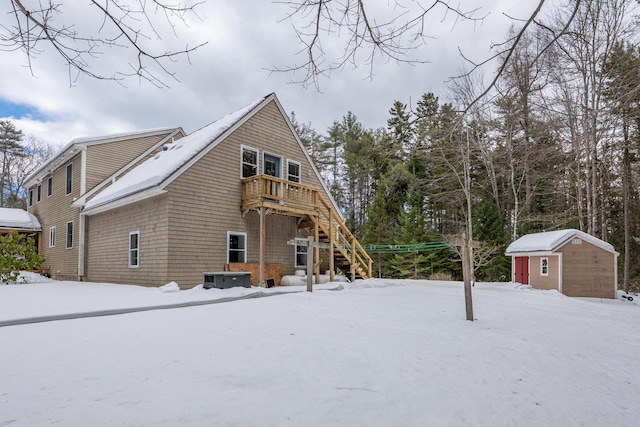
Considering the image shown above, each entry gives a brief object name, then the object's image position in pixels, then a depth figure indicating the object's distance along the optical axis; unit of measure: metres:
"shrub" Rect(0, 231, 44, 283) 12.16
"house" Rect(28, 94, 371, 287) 10.20
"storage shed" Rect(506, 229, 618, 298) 13.59
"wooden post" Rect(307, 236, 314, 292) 8.99
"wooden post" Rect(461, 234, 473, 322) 5.82
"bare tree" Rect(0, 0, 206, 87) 2.66
